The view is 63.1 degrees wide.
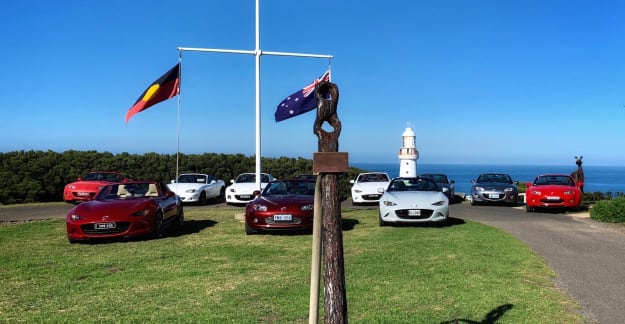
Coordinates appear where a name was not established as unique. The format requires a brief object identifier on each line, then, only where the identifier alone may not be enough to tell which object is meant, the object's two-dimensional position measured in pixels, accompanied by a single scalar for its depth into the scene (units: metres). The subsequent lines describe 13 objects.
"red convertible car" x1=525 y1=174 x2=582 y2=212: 17.88
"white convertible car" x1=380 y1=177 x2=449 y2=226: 12.94
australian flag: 15.81
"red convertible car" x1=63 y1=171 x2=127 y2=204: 21.31
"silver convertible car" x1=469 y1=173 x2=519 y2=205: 21.03
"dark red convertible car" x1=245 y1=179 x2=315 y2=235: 11.59
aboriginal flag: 14.70
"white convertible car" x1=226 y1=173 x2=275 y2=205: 21.02
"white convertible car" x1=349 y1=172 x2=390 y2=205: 21.14
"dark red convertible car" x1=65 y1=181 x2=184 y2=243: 10.59
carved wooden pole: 3.40
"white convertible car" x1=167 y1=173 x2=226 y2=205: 21.95
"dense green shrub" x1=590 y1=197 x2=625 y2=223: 14.41
